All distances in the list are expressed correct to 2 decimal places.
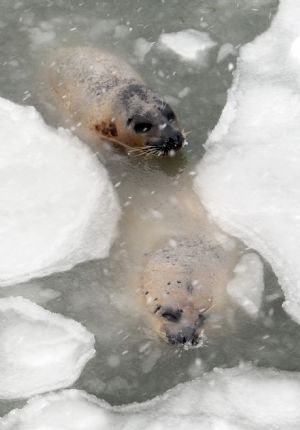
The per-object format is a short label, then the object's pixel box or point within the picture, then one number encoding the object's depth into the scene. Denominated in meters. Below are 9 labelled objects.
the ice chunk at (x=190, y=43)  12.85
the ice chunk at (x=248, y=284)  9.94
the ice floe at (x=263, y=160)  10.50
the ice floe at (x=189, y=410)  8.80
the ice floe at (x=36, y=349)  9.21
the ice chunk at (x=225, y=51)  12.84
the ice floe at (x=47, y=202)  10.34
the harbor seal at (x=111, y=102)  11.23
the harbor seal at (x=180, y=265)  9.41
